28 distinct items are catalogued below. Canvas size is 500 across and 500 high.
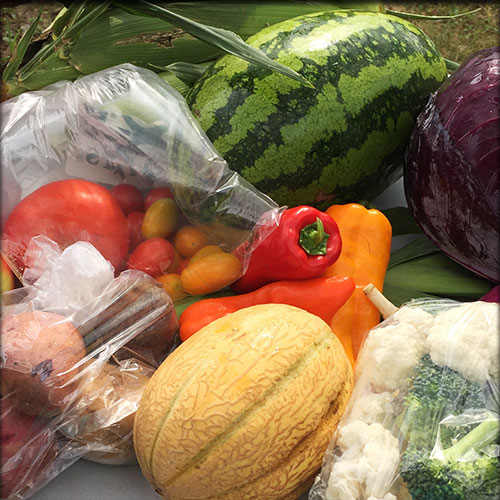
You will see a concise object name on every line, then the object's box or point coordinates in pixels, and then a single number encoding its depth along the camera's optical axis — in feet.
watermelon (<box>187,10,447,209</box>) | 4.09
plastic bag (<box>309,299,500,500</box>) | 2.81
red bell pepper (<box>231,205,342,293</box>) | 3.93
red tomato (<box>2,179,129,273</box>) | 3.72
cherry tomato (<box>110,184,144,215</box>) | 3.97
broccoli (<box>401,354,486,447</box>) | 2.95
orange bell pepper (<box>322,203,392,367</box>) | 4.10
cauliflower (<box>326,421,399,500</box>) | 2.91
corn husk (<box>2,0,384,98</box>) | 4.31
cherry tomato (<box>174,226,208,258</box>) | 4.01
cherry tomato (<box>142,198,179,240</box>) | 3.95
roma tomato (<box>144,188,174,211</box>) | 3.97
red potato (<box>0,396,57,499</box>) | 3.18
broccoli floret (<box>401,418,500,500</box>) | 2.77
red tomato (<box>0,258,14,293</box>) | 3.64
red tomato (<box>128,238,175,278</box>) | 3.93
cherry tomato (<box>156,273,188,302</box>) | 4.05
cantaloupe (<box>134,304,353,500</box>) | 2.97
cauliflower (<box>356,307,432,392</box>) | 3.26
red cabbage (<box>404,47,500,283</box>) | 3.79
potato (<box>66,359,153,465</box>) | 3.40
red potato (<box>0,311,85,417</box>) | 3.18
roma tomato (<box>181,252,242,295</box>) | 3.98
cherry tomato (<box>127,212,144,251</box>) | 3.97
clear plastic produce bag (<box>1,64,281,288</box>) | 3.86
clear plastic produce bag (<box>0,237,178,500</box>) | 3.21
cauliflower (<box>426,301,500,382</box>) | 3.08
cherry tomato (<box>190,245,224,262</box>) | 4.02
